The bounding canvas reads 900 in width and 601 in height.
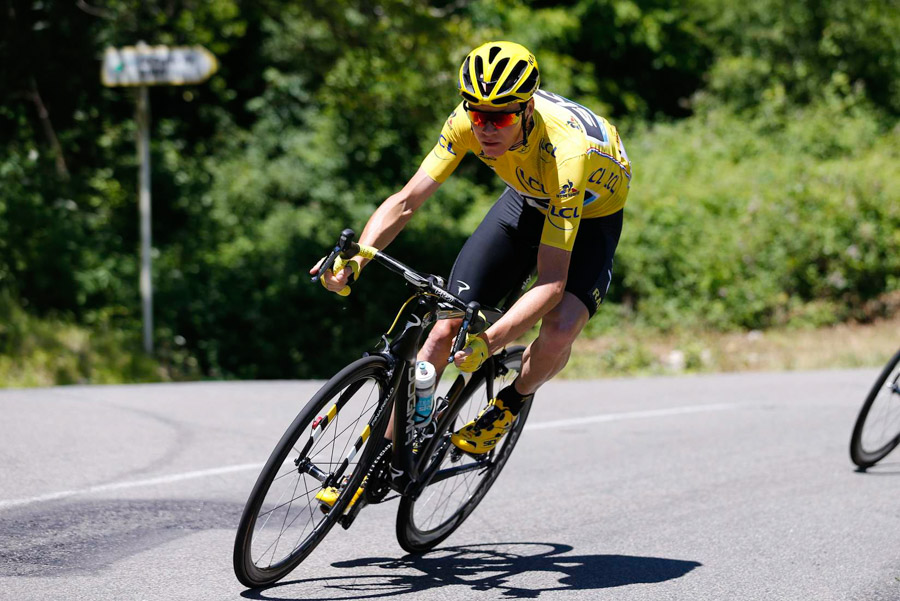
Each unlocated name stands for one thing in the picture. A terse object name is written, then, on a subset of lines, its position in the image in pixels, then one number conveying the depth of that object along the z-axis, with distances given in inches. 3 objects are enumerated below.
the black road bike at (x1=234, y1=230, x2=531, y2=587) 317.1
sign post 939.3
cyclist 331.3
